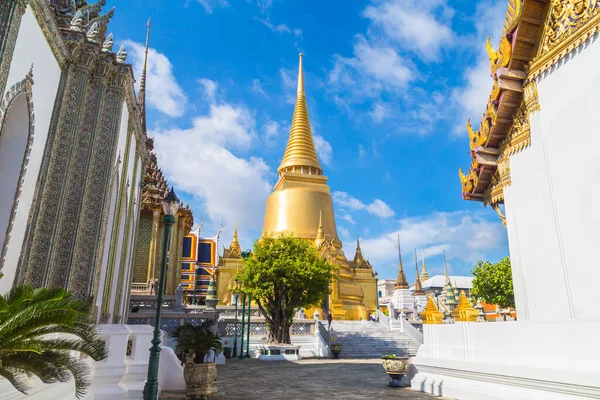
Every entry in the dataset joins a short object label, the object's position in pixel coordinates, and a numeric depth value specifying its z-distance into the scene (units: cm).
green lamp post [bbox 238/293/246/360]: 1808
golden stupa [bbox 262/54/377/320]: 2992
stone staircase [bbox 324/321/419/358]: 2006
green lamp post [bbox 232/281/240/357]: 1839
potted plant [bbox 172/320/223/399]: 749
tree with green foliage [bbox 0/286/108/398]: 367
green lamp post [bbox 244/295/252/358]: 1831
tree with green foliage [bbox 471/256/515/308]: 2581
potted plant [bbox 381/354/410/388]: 880
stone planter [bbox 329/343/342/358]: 1855
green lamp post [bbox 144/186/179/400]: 593
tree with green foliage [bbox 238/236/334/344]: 1844
